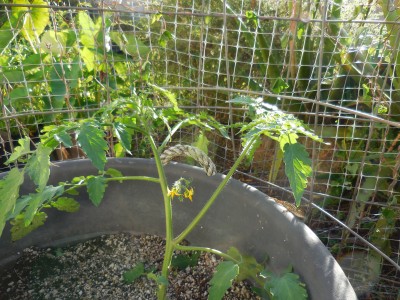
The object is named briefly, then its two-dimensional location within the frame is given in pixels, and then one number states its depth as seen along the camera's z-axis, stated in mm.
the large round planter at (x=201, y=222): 720
